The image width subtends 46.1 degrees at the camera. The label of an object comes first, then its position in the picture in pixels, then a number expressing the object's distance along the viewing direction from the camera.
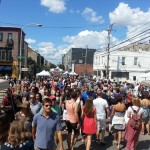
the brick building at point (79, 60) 54.52
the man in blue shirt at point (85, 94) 7.23
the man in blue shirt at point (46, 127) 3.15
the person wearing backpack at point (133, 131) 4.65
